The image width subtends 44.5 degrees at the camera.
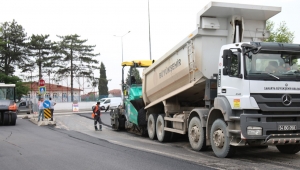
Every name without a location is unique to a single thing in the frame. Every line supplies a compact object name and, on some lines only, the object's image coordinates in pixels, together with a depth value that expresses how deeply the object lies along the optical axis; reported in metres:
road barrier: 21.31
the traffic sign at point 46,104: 21.04
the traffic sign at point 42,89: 23.23
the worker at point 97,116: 18.05
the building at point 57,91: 49.84
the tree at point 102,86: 64.58
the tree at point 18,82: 46.20
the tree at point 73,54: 55.00
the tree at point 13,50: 52.41
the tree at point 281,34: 31.73
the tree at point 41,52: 53.47
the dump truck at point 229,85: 8.14
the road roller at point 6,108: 20.69
